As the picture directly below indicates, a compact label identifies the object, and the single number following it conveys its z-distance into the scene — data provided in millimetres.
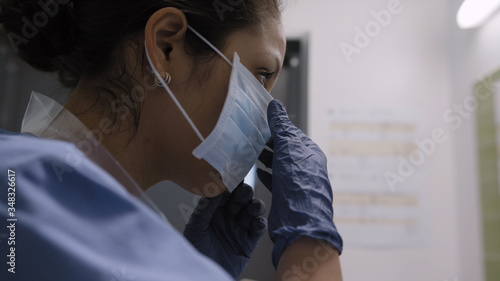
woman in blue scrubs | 527
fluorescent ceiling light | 1460
